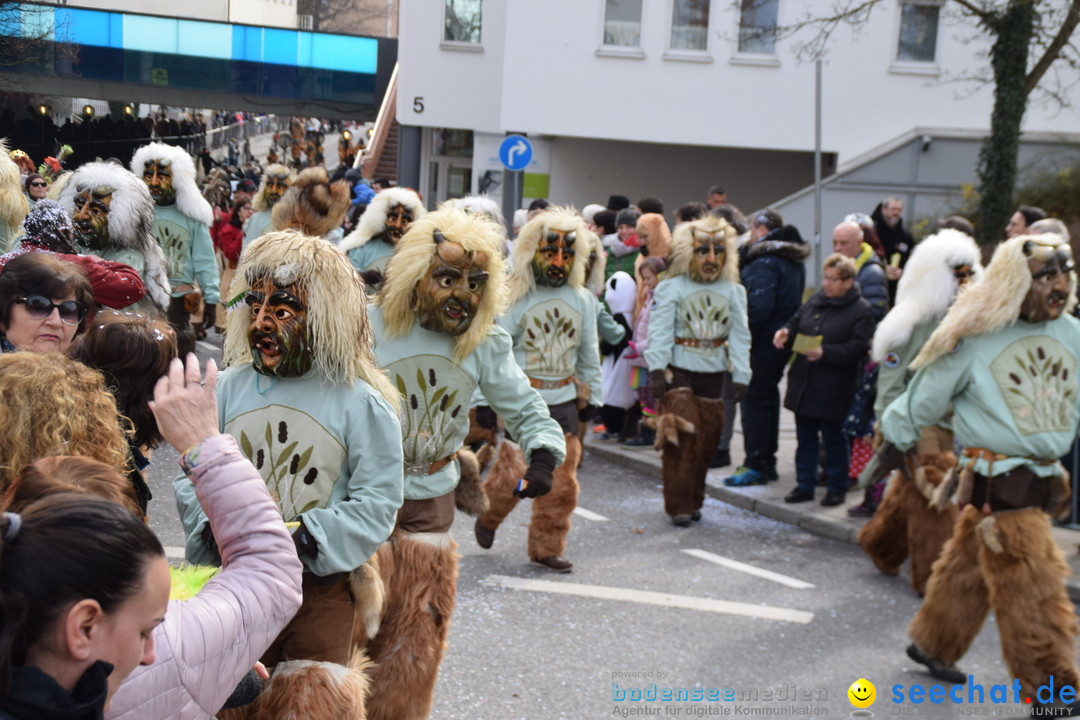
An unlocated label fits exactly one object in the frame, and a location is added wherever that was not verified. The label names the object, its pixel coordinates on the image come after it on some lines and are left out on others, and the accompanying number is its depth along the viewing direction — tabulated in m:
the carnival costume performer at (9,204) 7.48
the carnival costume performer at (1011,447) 4.62
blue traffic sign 14.59
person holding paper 7.77
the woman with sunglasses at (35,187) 9.53
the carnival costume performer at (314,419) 3.27
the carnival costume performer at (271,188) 10.77
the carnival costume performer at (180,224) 8.84
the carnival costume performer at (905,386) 6.21
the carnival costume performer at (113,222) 7.19
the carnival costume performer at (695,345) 7.54
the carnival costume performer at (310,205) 8.78
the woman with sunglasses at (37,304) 3.79
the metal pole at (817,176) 11.13
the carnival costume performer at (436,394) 4.19
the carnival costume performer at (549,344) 6.63
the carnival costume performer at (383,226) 8.53
